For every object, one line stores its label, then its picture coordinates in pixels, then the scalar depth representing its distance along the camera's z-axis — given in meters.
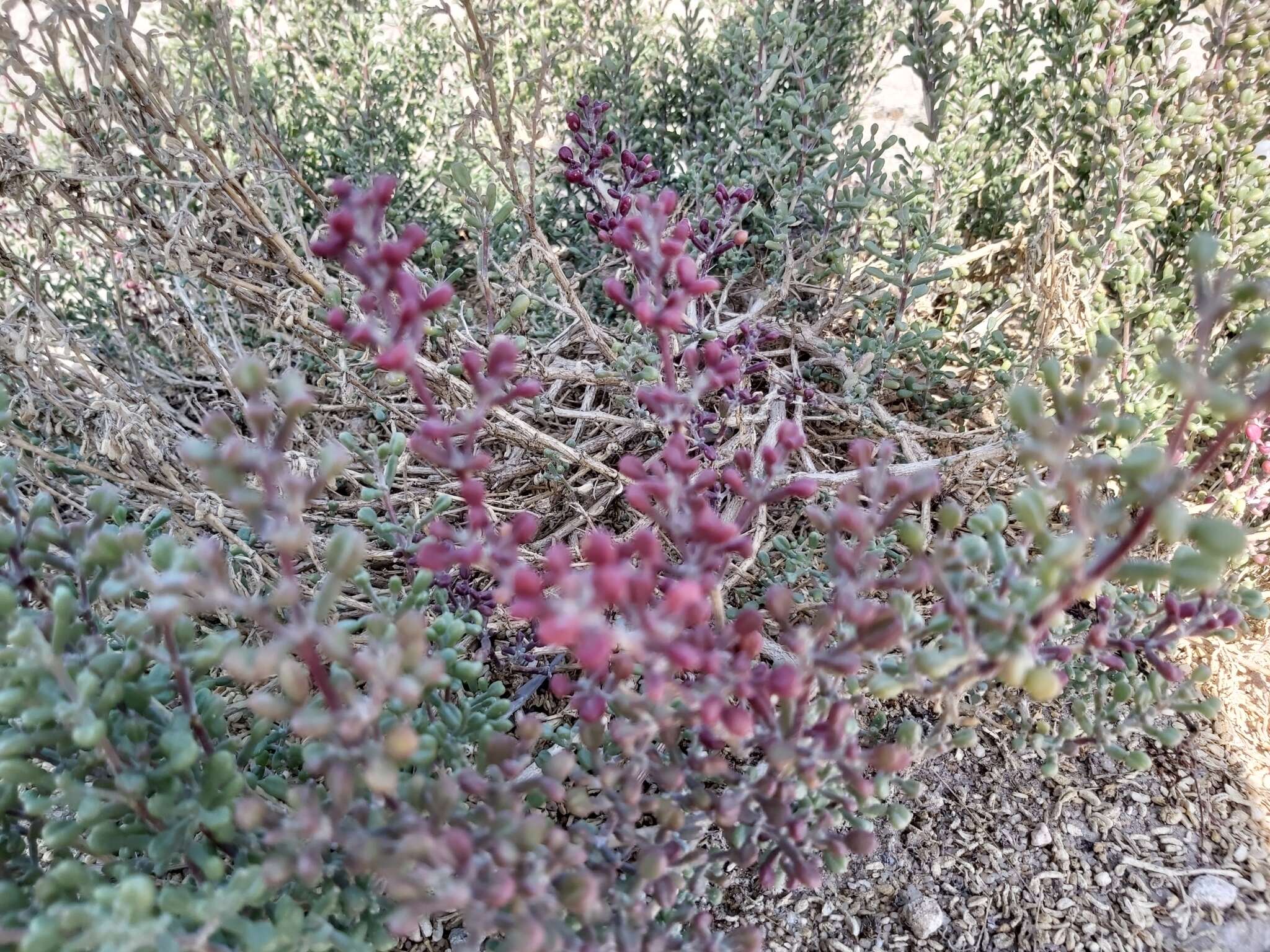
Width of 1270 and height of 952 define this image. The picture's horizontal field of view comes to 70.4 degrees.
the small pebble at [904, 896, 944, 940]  0.29
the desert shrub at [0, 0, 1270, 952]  0.17
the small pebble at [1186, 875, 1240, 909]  0.29
